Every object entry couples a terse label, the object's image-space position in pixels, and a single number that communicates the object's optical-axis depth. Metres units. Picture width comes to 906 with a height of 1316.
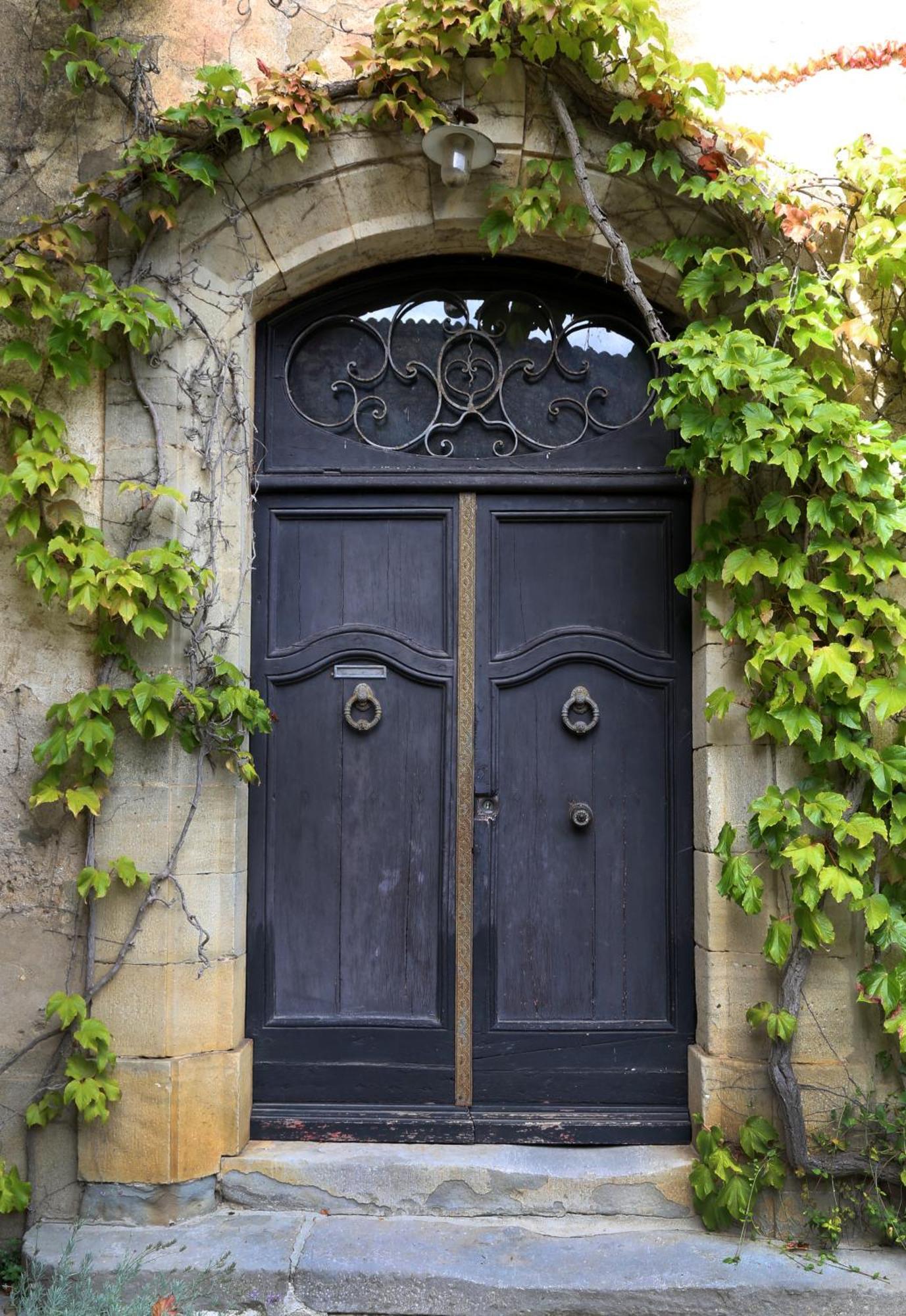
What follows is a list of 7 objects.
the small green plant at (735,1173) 3.00
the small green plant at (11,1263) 3.01
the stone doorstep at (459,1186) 3.17
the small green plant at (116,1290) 2.69
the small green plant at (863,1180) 2.98
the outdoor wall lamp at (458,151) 3.17
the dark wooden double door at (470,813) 3.39
